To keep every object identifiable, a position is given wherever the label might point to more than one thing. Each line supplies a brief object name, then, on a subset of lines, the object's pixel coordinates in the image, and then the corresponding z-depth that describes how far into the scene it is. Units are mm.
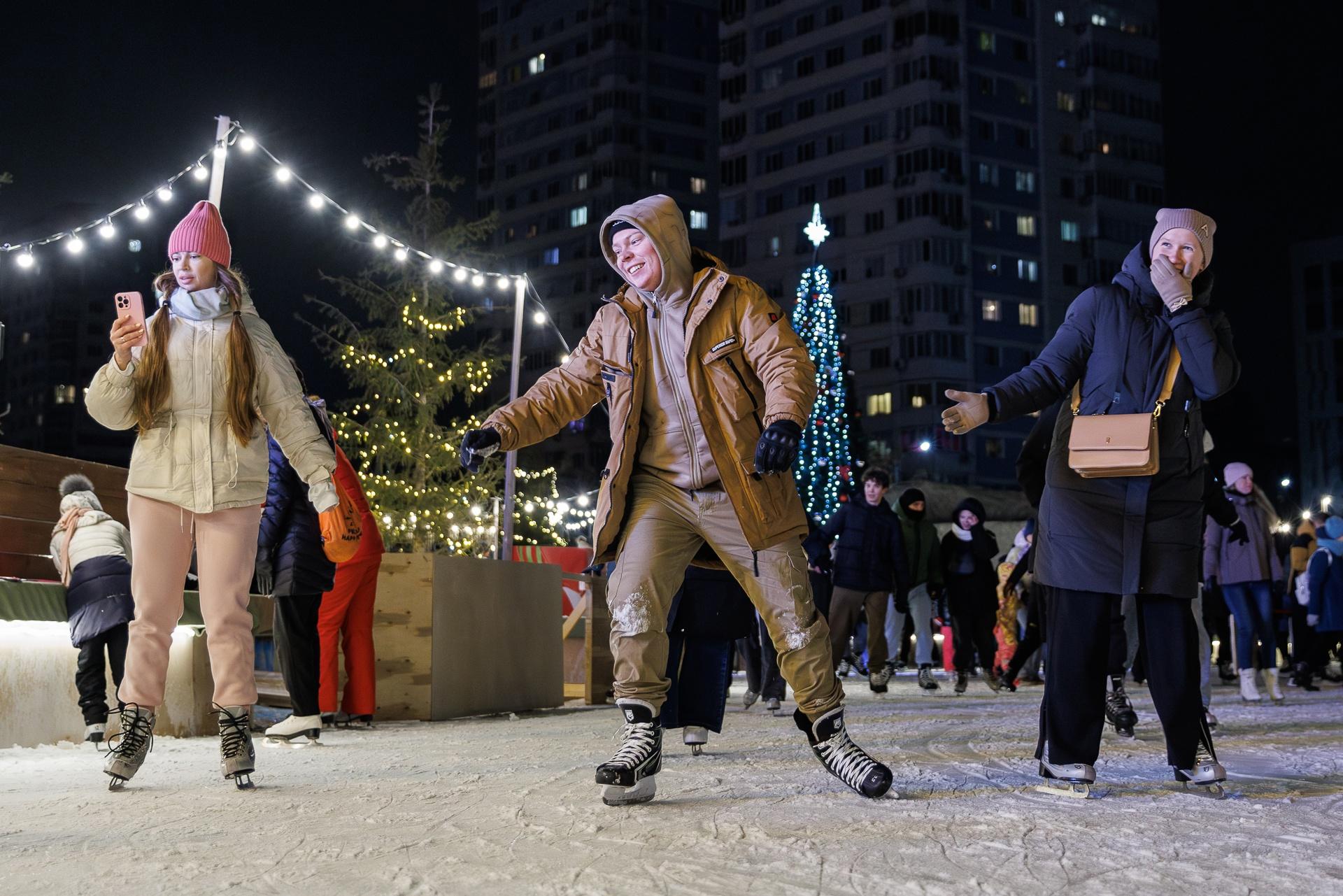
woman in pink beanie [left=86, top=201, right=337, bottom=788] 5293
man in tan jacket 4832
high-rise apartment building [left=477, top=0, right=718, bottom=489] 97500
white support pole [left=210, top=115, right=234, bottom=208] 11344
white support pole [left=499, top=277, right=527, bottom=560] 14805
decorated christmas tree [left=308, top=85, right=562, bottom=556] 24688
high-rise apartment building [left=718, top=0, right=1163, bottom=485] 79375
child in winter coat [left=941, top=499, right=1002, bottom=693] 14344
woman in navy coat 4938
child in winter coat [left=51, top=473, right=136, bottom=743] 7691
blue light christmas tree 47531
